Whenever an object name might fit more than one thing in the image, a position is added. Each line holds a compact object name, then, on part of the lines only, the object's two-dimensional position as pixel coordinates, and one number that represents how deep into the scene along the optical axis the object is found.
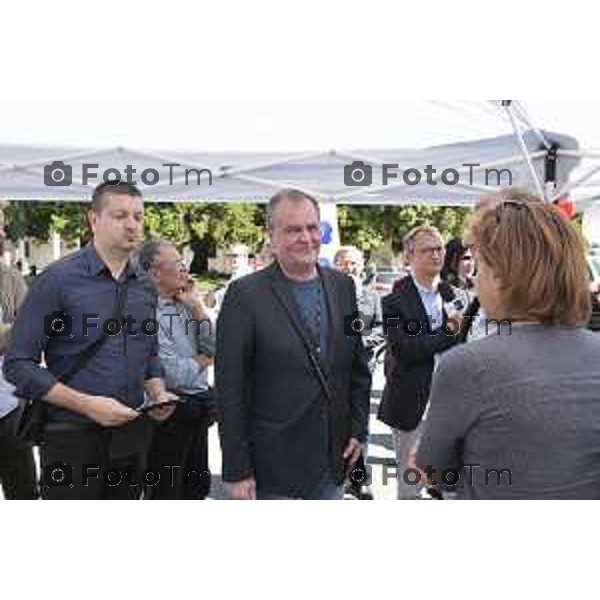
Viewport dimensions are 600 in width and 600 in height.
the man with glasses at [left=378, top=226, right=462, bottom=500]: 4.27
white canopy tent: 5.02
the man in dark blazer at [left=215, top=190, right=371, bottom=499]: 2.76
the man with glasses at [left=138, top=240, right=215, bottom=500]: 4.02
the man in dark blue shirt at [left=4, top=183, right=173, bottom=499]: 2.83
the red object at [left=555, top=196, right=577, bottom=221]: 5.19
